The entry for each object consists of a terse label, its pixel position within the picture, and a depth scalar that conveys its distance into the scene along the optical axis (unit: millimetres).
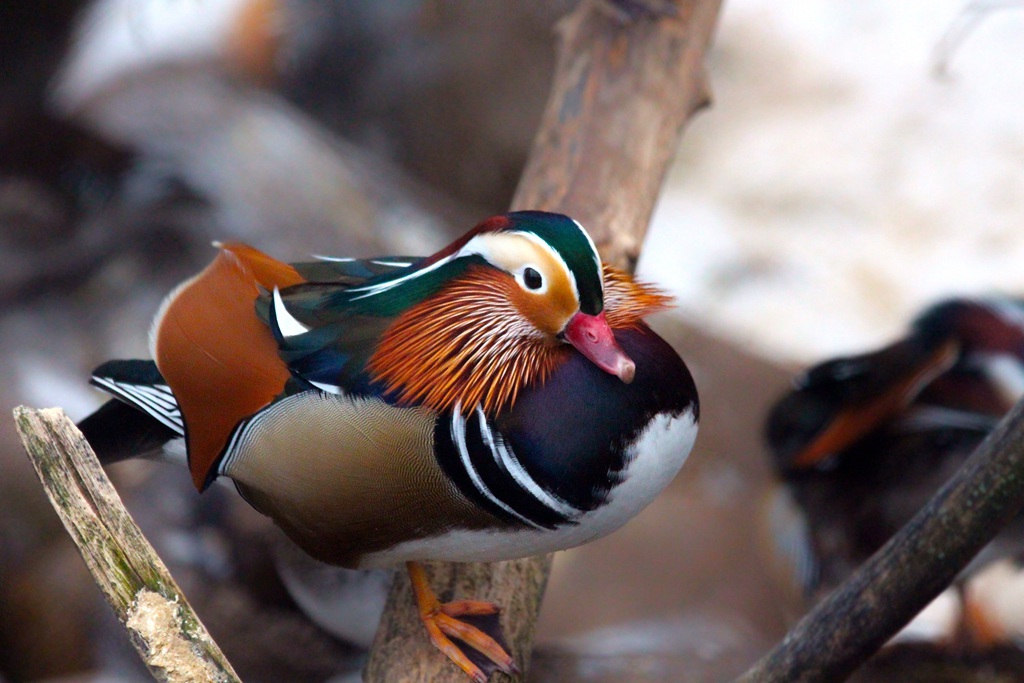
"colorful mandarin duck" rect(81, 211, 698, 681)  6849
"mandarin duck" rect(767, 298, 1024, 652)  7226
